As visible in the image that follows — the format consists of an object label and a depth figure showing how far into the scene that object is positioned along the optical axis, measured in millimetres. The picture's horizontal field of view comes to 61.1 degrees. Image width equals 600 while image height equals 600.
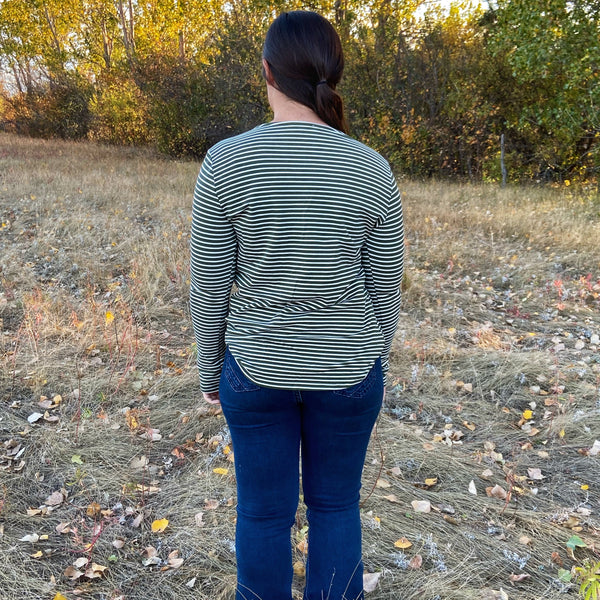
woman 1216
